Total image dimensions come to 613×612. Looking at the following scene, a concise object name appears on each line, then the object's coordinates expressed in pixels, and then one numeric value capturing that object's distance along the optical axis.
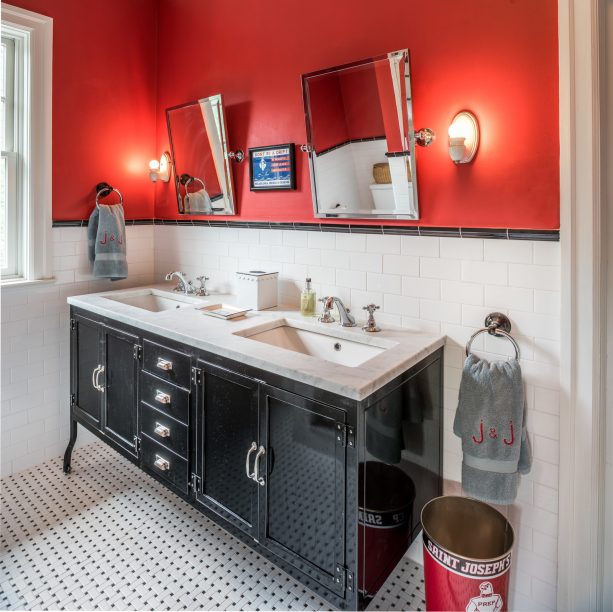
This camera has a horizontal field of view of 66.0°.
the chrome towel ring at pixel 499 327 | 1.86
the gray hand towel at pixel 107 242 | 2.98
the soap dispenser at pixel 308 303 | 2.44
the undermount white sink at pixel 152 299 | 2.95
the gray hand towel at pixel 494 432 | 1.78
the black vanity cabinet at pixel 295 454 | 1.62
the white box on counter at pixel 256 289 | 2.54
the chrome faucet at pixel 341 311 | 2.25
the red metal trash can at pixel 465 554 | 1.62
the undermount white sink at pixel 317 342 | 2.11
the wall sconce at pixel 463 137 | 1.88
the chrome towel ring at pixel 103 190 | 3.08
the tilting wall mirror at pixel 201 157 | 2.89
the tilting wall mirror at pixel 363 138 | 2.06
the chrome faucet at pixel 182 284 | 3.03
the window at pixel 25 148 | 2.71
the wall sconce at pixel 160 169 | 3.28
